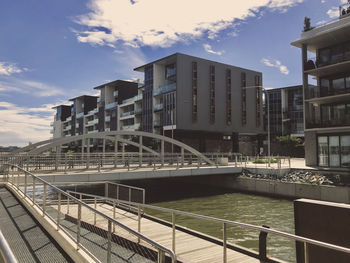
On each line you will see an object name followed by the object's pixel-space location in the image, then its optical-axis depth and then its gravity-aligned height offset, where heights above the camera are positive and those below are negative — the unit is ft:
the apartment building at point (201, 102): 152.46 +28.19
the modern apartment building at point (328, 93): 83.66 +18.07
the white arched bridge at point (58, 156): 62.32 -1.34
